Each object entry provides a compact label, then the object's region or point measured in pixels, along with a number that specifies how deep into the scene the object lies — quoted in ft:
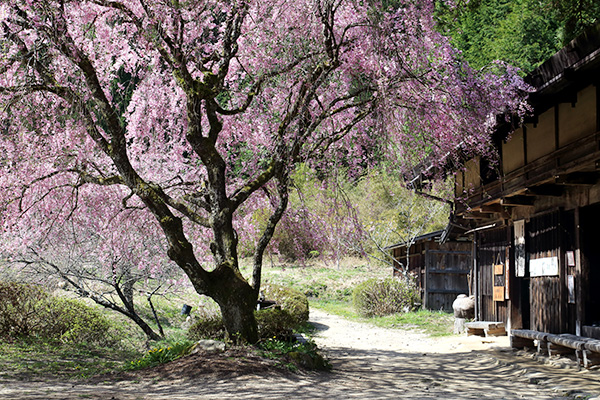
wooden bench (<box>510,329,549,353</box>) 33.63
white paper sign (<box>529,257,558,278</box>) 34.55
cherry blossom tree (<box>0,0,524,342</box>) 28.63
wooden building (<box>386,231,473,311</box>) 68.23
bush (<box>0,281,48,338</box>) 39.40
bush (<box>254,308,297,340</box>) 33.68
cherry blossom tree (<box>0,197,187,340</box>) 38.73
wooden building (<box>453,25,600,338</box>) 29.58
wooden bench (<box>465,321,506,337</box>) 43.24
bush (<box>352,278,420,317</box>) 69.00
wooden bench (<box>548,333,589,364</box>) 28.83
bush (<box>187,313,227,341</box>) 36.41
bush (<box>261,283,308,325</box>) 56.06
